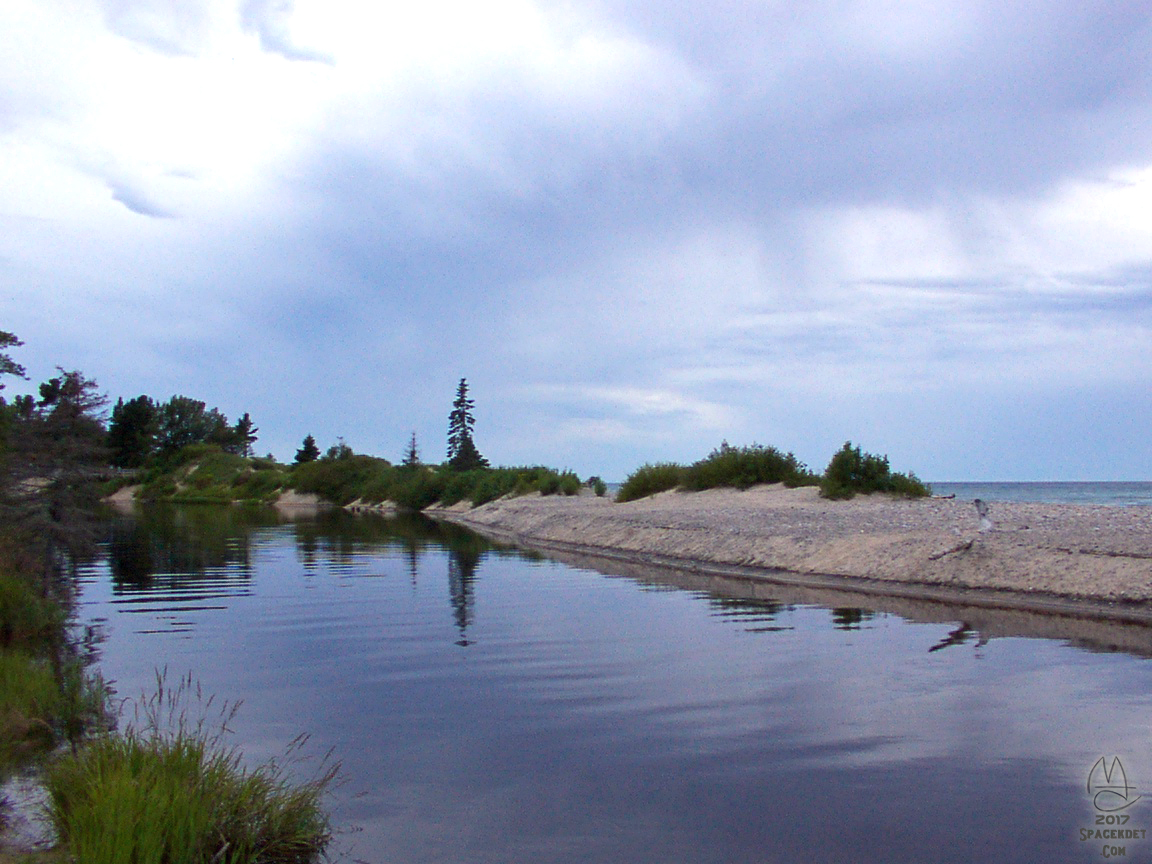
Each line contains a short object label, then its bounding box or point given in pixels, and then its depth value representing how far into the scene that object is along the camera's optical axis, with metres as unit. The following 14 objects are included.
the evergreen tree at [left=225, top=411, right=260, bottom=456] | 157.50
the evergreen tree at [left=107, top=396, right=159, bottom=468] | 129.88
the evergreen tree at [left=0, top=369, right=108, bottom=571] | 18.45
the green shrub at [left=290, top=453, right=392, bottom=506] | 99.50
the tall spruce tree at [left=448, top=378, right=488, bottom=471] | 119.12
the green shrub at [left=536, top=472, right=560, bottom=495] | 64.69
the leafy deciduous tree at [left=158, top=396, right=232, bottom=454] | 142.12
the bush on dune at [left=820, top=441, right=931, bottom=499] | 36.19
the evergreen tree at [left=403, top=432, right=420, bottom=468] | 109.69
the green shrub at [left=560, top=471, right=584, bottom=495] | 64.56
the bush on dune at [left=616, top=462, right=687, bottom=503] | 50.91
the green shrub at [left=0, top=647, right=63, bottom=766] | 7.89
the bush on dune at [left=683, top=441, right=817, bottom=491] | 45.56
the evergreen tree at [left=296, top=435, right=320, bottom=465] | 140.88
